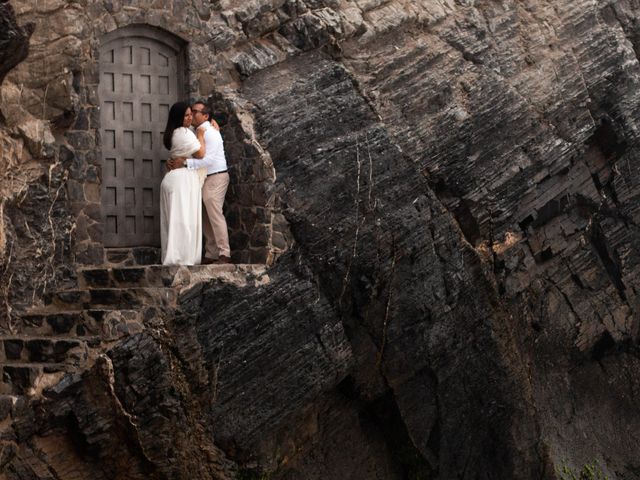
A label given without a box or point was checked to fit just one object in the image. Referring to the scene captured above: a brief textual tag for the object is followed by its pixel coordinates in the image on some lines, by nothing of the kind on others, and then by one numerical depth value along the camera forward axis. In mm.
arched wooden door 13578
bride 12883
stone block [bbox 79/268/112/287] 12525
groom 13320
